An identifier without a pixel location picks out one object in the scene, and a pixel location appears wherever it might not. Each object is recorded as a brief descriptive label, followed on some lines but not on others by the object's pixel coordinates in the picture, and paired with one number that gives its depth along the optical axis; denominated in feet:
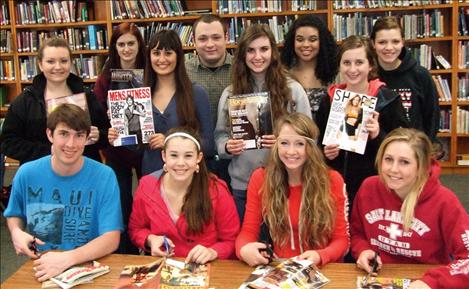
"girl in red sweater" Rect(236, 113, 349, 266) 7.78
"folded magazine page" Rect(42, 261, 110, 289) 6.54
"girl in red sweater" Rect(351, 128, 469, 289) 7.11
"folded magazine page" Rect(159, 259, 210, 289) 6.43
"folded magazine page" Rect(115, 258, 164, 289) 6.42
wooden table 6.50
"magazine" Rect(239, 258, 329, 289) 6.28
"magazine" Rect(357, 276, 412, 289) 6.25
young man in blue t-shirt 7.82
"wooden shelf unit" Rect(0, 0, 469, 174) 20.33
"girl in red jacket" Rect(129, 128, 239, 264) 7.89
